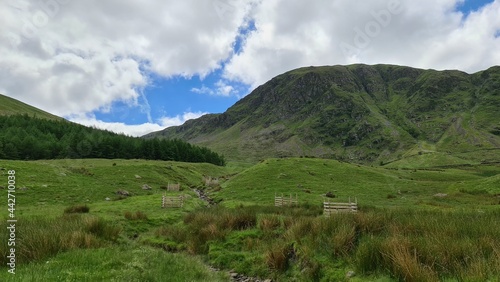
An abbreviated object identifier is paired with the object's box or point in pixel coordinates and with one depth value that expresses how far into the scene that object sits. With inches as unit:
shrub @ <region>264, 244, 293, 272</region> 517.7
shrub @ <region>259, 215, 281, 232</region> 711.1
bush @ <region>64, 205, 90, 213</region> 1103.6
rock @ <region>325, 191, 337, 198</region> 1757.6
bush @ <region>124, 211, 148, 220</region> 1078.4
